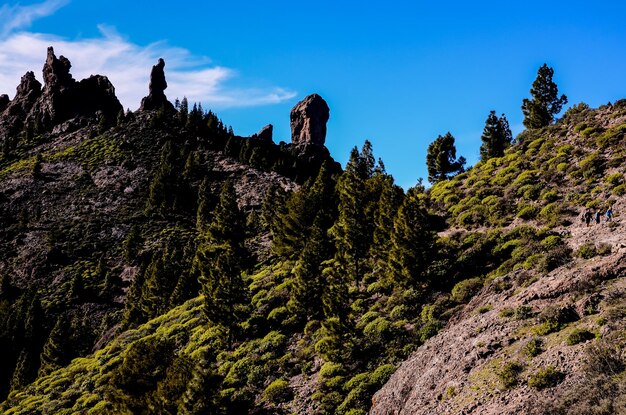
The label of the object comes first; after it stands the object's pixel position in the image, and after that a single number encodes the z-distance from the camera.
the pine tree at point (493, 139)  72.75
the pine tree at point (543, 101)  77.06
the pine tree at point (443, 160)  79.44
